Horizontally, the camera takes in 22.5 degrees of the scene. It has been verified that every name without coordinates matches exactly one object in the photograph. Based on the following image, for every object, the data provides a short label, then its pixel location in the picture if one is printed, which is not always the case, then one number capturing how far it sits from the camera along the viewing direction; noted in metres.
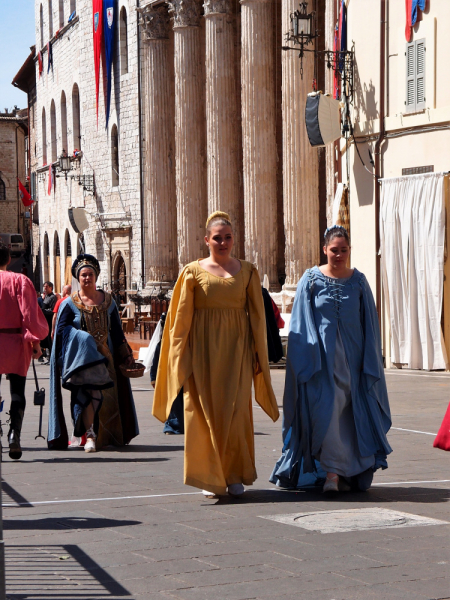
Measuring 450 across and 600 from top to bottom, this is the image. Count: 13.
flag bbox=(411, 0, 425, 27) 18.94
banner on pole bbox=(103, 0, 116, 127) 39.56
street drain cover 6.34
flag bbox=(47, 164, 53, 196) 51.72
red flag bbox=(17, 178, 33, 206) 60.92
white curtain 18.48
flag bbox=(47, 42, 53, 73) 51.81
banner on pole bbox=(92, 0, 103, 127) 40.23
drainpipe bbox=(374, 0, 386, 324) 20.12
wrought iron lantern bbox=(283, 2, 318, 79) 21.72
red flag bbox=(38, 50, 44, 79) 54.59
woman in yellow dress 7.49
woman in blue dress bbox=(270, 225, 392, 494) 7.59
